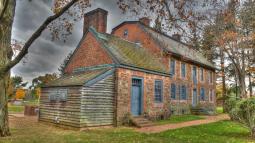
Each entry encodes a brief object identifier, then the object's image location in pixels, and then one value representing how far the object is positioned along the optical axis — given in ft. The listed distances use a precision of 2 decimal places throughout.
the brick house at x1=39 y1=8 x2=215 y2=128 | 47.52
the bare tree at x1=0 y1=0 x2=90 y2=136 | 35.13
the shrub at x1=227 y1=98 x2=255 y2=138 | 40.30
